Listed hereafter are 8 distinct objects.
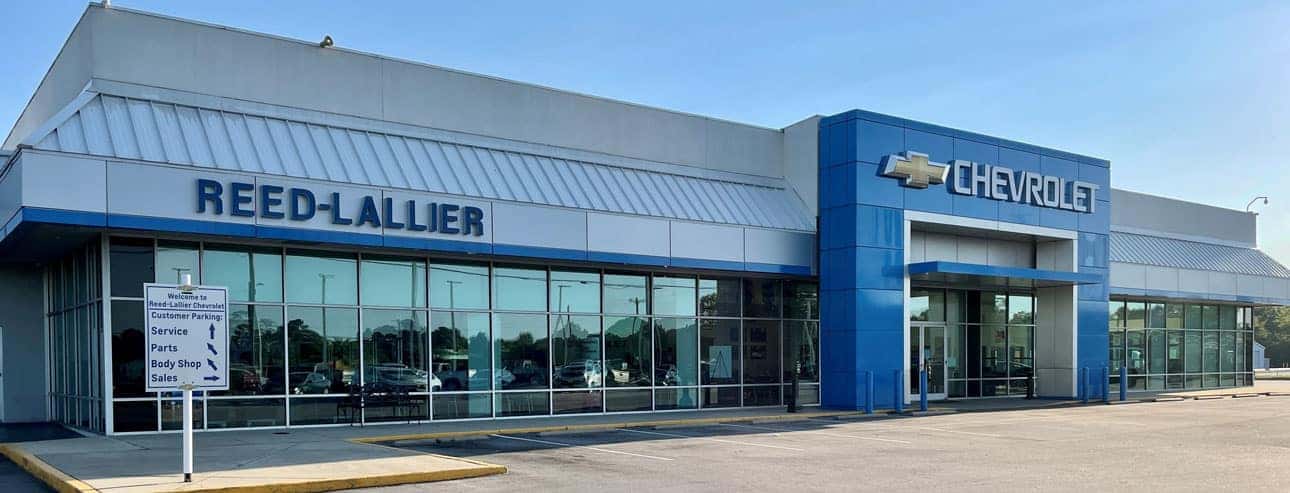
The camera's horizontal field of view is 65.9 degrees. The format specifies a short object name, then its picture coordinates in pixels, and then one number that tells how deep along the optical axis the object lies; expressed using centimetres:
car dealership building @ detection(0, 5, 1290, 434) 1683
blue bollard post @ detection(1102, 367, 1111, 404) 2908
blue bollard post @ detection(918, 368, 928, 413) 2364
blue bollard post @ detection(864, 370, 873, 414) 2320
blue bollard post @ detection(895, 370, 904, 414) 2367
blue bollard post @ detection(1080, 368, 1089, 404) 2823
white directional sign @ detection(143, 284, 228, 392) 1109
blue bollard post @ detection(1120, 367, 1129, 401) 2912
